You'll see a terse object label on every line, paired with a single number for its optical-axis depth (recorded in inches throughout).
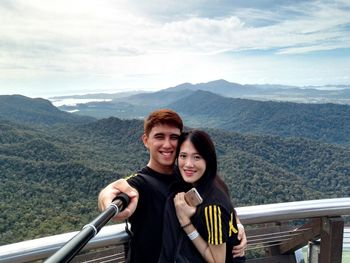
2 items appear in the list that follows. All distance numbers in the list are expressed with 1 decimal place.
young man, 53.8
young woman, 53.1
